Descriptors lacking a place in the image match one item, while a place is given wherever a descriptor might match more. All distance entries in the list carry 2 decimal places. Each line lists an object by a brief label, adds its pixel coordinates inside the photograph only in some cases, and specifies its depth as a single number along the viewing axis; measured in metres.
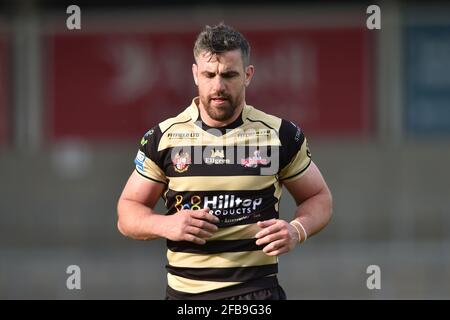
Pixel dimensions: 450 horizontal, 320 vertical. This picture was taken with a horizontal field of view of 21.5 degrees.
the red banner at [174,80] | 20.89
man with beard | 5.91
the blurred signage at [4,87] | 21.80
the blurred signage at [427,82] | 20.94
